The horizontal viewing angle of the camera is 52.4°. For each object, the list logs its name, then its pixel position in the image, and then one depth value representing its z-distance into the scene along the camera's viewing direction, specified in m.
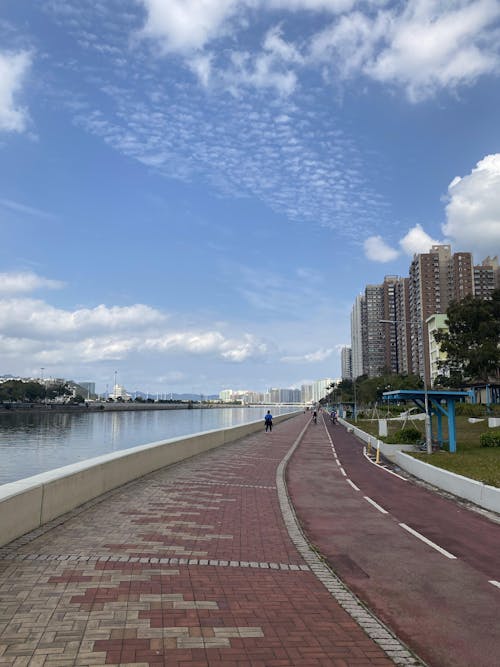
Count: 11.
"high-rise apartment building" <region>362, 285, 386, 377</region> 177.75
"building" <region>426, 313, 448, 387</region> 129.62
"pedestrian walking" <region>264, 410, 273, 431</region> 42.09
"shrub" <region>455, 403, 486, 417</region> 53.64
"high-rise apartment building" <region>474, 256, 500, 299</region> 150.00
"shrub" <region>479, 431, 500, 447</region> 24.38
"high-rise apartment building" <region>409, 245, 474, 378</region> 147.00
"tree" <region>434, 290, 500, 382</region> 51.44
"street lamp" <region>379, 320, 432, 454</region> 22.41
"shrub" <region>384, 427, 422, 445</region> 26.50
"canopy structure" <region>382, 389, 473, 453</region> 22.53
